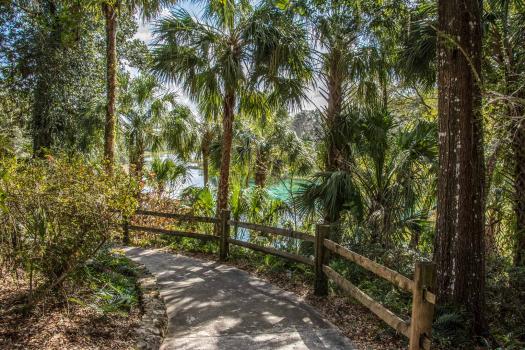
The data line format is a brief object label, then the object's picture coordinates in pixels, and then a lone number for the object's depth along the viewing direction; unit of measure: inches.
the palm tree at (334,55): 316.5
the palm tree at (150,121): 570.6
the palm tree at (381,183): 261.1
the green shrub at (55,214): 139.0
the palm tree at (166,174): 502.5
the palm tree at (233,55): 319.9
